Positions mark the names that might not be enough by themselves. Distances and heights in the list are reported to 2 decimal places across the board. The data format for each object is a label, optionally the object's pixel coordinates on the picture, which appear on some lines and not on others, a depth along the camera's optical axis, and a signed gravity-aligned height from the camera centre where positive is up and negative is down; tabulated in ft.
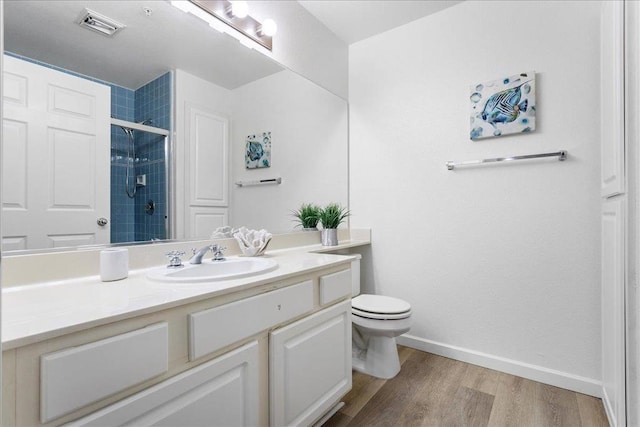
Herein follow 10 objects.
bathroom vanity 2.22 -1.19
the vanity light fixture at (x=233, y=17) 5.01 +3.31
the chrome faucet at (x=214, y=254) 4.48 -0.55
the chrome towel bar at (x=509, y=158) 5.72 +1.03
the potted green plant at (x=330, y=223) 7.17 -0.21
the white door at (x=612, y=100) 4.07 +1.56
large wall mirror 3.46 +1.18
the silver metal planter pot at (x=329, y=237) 7.15 -0.50
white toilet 5.91 -2.19
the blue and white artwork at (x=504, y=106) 6.01 +2.06
